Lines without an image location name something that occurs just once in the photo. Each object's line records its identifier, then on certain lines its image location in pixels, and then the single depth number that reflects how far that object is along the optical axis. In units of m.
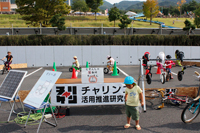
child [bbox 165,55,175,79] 8.57
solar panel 5.78
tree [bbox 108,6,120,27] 30.50
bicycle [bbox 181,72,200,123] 5.36
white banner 6.29
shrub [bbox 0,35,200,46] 22.09
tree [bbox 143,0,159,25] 57.72
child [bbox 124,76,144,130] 5.20
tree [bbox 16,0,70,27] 32.33
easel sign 5.23
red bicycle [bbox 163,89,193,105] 6.89
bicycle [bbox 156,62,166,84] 8.39
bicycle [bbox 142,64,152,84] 7.88
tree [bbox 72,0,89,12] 120.71
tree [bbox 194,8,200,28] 38.99
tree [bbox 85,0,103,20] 67.31
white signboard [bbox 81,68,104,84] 6.39
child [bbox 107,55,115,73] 14.50
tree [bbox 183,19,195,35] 23.50
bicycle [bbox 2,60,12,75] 15.13
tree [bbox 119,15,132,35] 25.02
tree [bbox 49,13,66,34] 23.95
